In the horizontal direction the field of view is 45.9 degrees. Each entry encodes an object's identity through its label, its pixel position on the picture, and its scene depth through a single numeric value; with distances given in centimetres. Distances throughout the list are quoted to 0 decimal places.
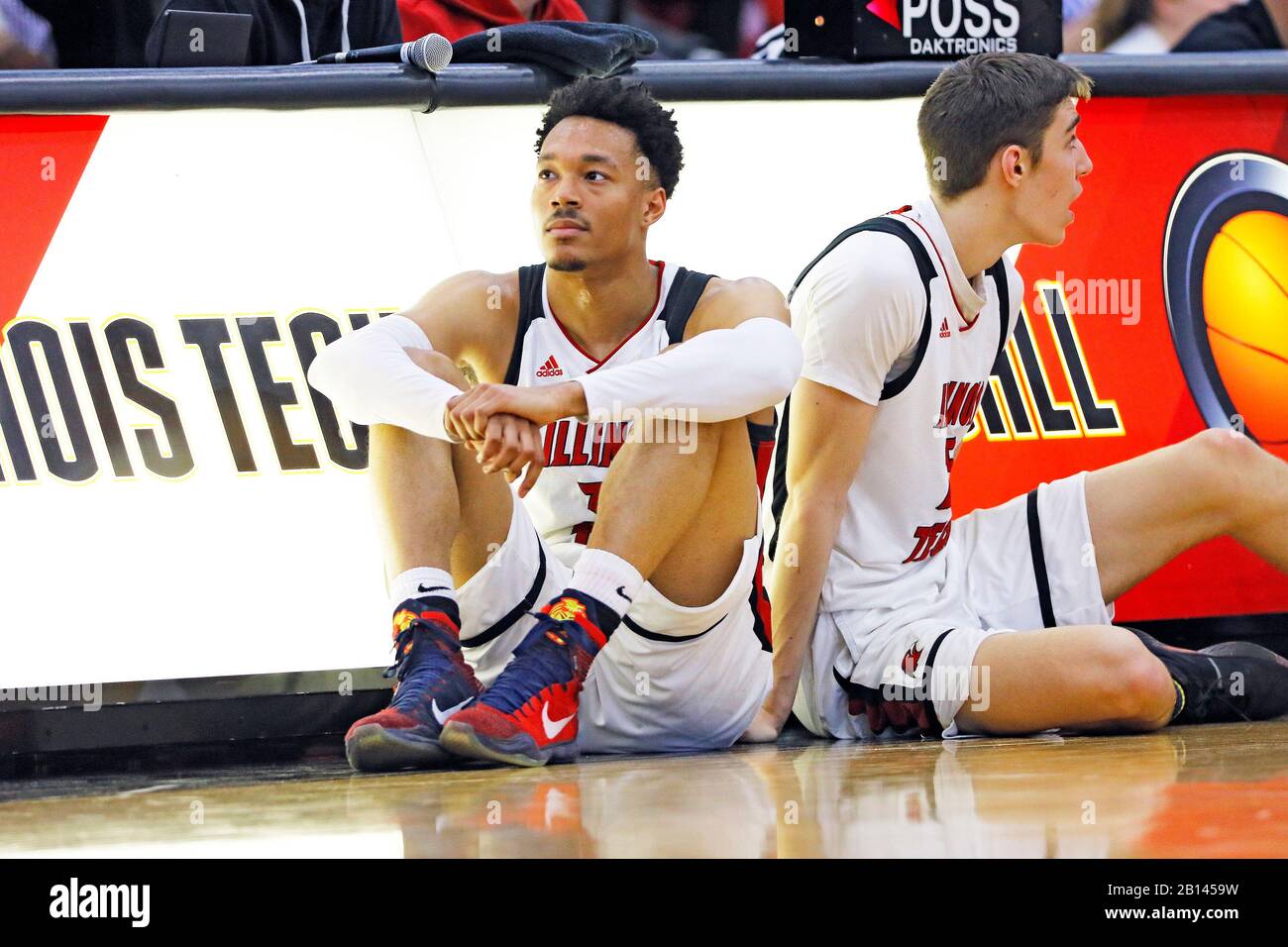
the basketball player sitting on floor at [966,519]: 230
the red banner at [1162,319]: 271
